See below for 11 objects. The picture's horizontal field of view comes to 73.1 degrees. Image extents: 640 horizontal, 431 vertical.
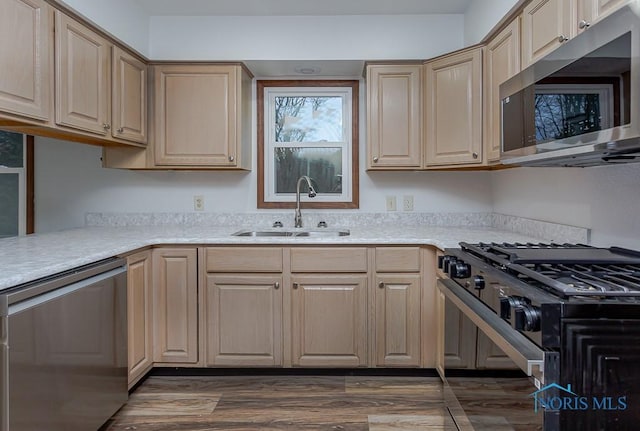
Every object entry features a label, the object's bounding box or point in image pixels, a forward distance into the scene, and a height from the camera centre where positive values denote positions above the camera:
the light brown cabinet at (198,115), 2.87 +0.64
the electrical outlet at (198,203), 3.21 +0.06
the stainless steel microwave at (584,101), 1.13 +0.35
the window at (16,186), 3.08 +0.18
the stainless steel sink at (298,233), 3.06 -0.16
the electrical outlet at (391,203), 3.20 +0.06
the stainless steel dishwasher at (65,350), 1.40 -0.53
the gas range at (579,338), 1.03 -0.32
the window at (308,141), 3.23 +0.53
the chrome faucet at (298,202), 3.08 +0.07
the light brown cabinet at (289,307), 2.54 -0.57
